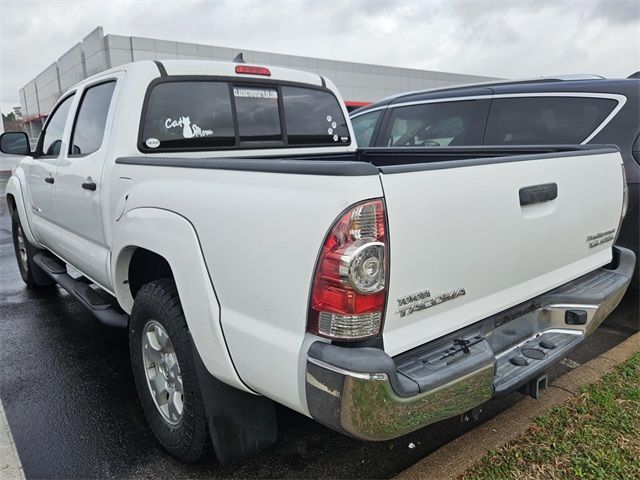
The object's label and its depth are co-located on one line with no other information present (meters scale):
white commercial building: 22.89
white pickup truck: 1.68
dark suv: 3.84
